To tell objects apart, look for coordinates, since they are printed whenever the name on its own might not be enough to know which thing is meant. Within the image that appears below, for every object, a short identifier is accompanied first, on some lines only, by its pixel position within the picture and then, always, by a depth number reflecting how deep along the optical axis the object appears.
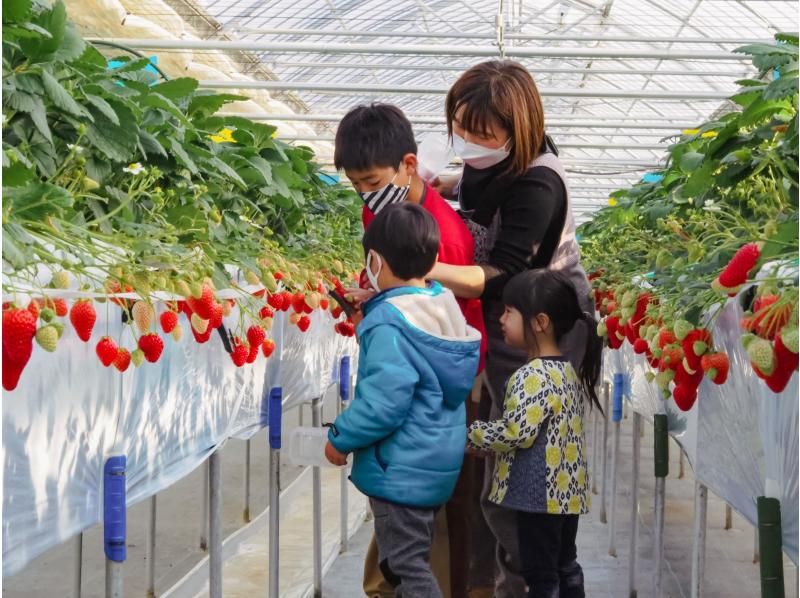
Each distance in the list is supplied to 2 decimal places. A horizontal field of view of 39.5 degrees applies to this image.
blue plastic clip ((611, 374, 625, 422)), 4.81
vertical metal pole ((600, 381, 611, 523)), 5.73
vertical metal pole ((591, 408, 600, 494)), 6.72
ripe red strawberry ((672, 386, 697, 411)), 1.97
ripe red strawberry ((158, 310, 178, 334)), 1.95
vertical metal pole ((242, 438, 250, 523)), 5.72
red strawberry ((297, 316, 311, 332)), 3.36
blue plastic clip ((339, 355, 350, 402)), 5.34
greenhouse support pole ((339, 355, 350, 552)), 4.97
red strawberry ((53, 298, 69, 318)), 1.50
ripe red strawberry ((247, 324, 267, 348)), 2.54
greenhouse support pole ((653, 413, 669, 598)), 3.42
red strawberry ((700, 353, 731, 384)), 1.79
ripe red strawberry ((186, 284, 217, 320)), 2.00
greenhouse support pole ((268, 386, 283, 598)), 3.58
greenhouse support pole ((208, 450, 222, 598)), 3.04
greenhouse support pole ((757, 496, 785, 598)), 1.88
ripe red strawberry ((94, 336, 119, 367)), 1.76
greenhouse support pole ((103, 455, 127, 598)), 2.12
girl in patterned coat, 2.73
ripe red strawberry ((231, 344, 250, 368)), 2.52
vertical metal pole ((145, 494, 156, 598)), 4.30
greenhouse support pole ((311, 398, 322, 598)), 4.15
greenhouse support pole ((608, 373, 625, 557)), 4.82
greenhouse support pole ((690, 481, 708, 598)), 2.95
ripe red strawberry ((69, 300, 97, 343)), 1.58
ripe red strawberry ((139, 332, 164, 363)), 1.84
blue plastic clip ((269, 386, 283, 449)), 3.61
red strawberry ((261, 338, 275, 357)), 2.65
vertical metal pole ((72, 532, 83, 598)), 3.58
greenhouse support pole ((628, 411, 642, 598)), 4.28
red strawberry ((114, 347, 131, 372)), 1.78
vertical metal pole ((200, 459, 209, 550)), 5.16
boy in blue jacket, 2.41
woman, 2.61
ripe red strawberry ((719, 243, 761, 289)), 1.58
